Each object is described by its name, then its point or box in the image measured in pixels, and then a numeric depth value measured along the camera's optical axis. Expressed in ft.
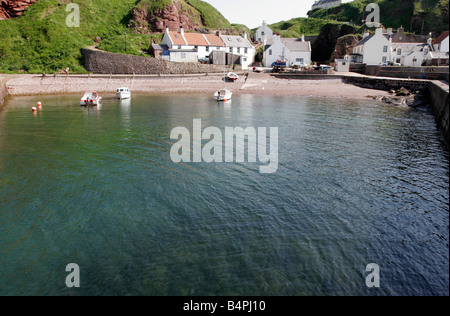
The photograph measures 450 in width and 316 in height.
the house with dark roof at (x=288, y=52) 265.75
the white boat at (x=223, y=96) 164.35
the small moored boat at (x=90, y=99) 146.51
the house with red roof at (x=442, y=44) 230.07
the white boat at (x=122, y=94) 168.25
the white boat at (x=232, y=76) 214.07
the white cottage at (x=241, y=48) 267.39
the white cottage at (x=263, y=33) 344.28
